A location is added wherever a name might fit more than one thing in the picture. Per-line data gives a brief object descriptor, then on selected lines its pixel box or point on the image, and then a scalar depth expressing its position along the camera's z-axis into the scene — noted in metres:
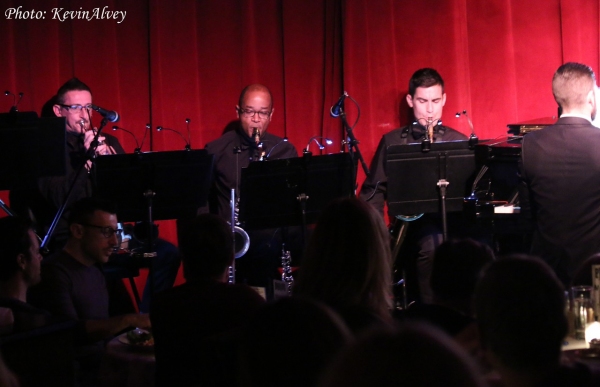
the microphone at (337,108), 10.39
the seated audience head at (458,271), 4.96
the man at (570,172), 8.45
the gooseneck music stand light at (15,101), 12.69
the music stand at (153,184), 9.34
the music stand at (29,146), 9.02
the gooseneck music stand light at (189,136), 12.92
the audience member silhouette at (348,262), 4.78
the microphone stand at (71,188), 9.87
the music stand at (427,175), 10.02
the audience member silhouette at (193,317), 5.22
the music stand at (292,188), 9.57
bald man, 11.75
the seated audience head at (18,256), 6.48
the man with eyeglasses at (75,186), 10.80
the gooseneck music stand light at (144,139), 12.88
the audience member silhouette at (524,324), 3.22
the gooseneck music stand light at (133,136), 12.66
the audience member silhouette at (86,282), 6.75
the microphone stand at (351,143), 9.97
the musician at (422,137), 11.38
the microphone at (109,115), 9.91
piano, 9.84
